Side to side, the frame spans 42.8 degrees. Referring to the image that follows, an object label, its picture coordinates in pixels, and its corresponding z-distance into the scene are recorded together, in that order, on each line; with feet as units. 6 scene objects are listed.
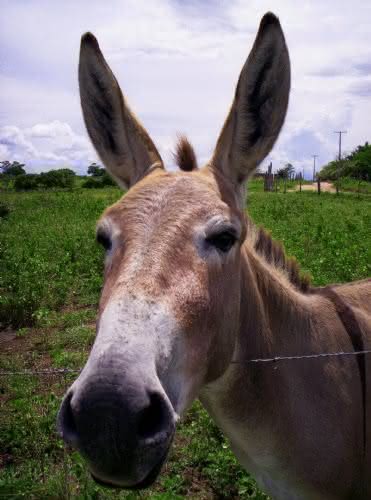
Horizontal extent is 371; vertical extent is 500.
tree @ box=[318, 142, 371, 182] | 212.02
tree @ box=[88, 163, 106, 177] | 185.47
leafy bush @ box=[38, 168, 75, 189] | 148.77
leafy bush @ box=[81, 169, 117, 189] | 162.09
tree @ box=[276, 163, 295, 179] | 247.76
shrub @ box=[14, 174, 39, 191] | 148.15
